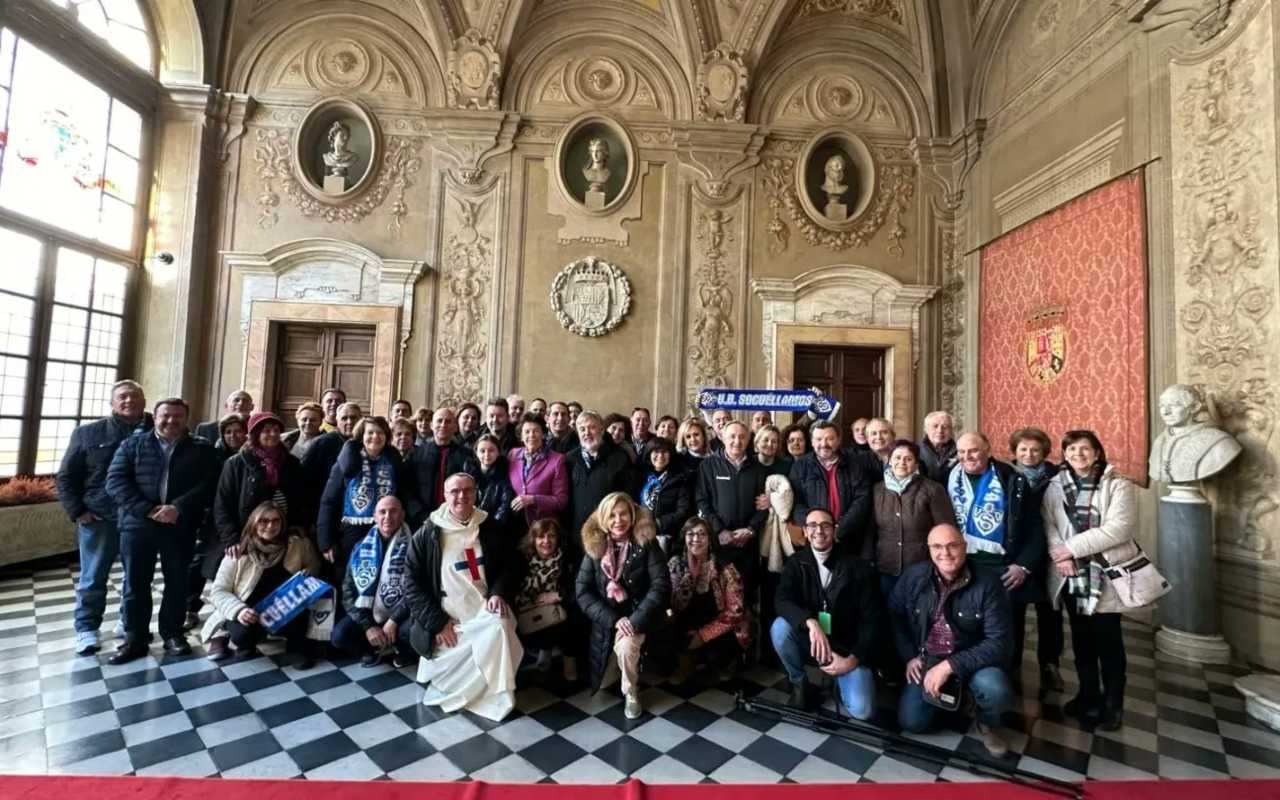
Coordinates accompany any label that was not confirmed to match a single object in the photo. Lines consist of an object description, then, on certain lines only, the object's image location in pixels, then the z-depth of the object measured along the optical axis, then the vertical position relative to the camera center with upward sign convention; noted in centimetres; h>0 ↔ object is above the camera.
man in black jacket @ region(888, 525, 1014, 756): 270 -101
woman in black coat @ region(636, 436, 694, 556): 384 -45
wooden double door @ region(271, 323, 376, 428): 787 +71
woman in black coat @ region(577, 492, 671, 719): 309 -89
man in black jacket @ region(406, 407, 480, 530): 397 -32
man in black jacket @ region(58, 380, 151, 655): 367 -66
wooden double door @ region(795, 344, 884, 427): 820 +90
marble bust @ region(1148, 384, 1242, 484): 417 +5
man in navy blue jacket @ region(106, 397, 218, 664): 354 -68
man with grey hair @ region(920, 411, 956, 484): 371 -7
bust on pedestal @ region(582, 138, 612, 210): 802 +365
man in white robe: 305 -109
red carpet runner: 209 -145
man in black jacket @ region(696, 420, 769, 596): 366 -47
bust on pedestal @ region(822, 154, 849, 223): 815 +366
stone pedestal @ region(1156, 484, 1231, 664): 413 -102
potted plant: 538 -123
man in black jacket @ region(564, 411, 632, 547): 395 -35
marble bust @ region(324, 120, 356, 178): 788 +373
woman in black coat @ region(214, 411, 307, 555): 361 -49
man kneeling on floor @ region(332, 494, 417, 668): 340 -111
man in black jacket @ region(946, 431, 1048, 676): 319 -48
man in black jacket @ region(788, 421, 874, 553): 349 -33
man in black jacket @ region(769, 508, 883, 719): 297 -100
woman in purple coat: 384 -37
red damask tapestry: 533 +133
